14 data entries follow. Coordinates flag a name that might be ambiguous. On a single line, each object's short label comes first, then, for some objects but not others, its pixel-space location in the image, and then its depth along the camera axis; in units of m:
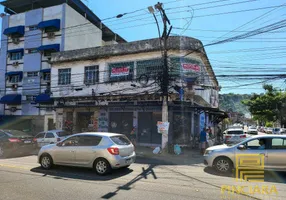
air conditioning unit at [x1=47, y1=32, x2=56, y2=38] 30.12
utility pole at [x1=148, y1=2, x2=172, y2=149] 14.31
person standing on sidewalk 14.68
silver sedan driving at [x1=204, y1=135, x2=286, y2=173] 8.25
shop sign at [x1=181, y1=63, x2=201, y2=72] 16.95
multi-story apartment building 29.72
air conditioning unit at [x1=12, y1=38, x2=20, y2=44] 32.62
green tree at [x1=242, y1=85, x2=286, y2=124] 41.50
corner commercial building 17.22
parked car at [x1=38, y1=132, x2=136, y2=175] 7.93
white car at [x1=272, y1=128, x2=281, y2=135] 39.37
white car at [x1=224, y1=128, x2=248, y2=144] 19.47
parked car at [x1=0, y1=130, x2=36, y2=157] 12.50
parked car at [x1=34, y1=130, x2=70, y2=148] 15.08
